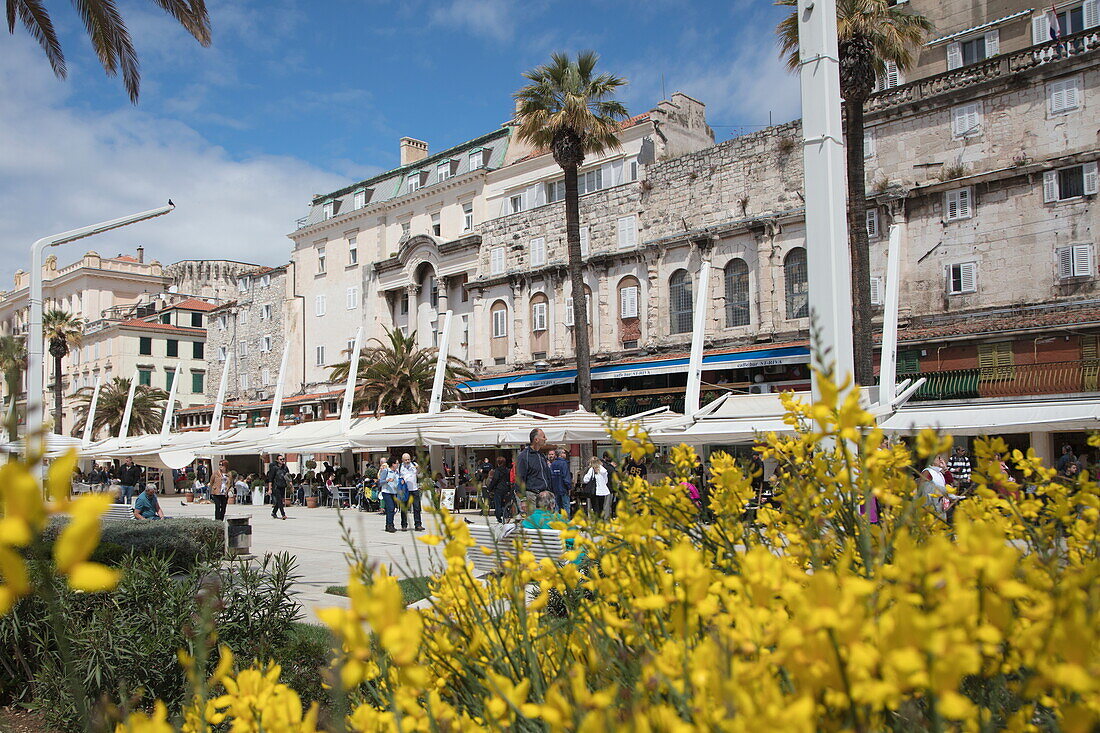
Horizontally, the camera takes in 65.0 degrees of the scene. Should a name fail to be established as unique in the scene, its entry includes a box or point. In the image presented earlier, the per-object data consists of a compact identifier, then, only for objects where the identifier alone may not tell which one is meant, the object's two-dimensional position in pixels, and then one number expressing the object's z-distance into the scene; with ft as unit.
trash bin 39.08
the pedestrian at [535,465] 35.83
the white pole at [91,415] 120.95
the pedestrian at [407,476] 61.98
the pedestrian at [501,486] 49.37
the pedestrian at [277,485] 73.41
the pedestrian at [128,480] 84.67
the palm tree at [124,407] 172.76
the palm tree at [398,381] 99.66
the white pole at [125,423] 113.52
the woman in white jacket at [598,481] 51.78
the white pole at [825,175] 18.92
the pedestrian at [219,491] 60.85
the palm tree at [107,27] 38.32
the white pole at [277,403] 88.28
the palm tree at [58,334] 155.43
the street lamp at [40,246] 45.89
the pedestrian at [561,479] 44.23
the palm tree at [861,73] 60.80
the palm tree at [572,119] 81.00
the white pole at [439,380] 75.61
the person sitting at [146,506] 52.31
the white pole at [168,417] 110.63
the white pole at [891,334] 48.62
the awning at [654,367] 83.15
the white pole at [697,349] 55.93
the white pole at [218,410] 102.78
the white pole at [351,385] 76.30
